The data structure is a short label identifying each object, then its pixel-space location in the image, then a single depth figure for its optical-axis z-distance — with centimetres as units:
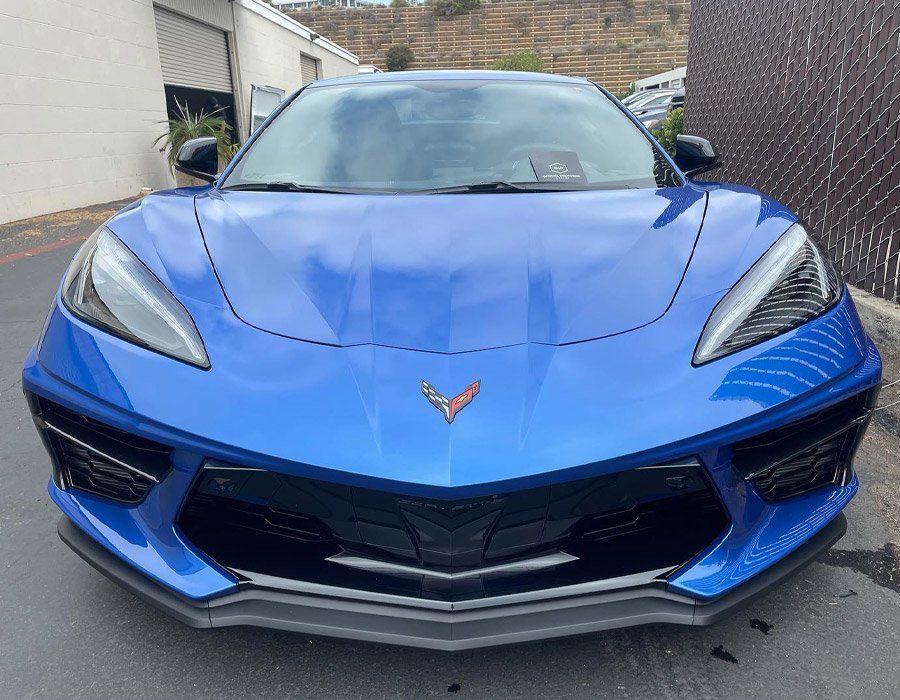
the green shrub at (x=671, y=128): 824
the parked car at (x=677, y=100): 1314
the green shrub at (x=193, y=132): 1159
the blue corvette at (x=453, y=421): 121
